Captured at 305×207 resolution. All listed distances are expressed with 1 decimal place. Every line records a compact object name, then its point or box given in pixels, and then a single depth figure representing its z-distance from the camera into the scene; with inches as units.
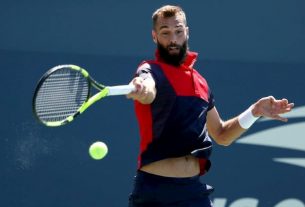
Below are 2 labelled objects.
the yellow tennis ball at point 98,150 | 316.2
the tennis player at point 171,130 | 303.1
